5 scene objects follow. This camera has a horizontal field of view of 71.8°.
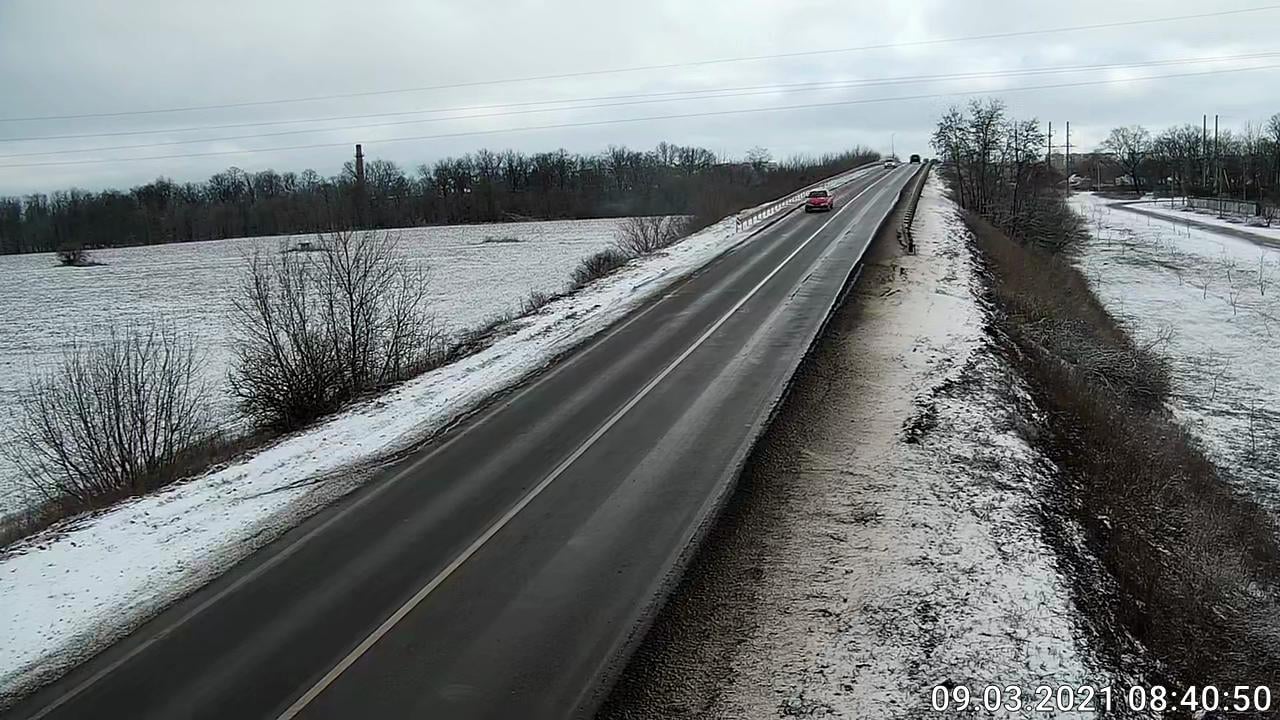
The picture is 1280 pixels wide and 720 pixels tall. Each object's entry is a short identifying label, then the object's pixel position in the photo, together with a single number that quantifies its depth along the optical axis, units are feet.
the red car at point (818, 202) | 172.35
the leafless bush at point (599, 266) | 116.37
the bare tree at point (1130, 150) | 445.21
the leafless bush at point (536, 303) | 89.41
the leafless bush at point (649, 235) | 152.97
